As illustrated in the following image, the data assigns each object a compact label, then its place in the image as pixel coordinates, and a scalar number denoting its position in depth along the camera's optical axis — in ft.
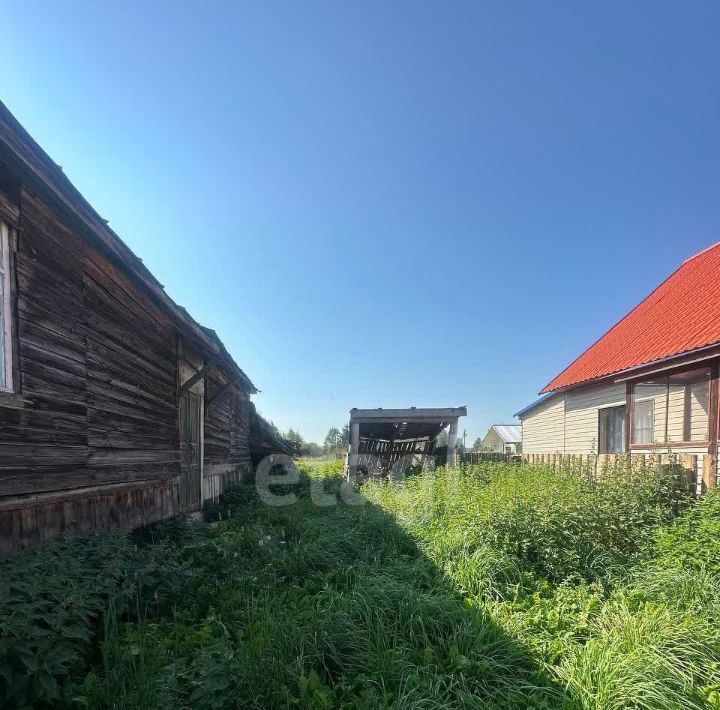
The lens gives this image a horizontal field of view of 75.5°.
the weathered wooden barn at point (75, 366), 11.60
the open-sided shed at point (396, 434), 38.40
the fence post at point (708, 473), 21.23
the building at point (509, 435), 104.58
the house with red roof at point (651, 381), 26.78
